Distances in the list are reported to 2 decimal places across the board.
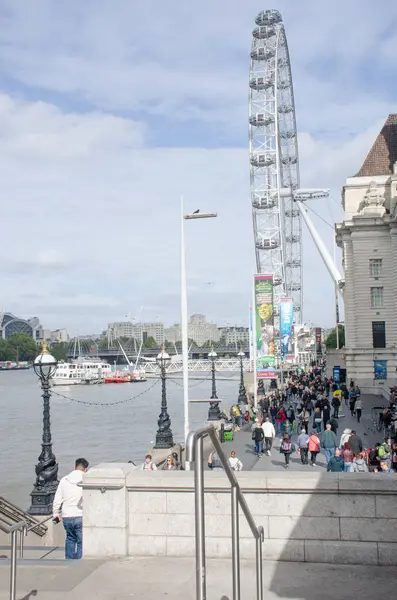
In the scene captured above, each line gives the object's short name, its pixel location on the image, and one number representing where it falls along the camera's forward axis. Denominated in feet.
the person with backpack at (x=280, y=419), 108.68
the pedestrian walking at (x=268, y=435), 91.30
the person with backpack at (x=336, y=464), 51.88
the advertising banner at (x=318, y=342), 381.44
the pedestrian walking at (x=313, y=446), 77.05
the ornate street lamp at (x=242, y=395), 172.45
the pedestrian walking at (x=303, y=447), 78.77
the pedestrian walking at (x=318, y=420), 103.40
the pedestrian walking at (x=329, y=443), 72.59
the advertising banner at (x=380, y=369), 197.06
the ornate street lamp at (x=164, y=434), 91.30
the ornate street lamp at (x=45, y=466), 60.08
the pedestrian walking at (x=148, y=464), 59.77
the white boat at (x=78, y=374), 473.26
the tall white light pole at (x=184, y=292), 71.31
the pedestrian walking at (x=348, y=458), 53.93
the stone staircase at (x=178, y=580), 25.82
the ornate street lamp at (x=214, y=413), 126.31
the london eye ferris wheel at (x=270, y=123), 313.73
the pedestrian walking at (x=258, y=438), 89.61
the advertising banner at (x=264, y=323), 156.35
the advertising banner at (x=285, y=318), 191.93
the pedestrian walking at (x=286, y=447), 78.12
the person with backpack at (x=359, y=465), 53.36
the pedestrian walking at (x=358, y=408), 120.57
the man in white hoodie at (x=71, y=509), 35.45
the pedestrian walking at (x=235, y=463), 64.19
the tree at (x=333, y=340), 453.99
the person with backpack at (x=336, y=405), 125.98
